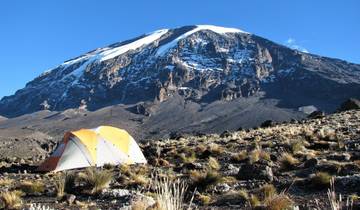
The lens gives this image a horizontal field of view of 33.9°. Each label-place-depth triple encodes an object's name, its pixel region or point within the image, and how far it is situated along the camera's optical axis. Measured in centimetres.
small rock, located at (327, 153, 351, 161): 1442
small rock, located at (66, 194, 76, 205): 1083
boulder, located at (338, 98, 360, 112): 5073
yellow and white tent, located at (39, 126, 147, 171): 1909
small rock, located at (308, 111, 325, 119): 4298
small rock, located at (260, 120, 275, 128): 4161
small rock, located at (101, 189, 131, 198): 1127
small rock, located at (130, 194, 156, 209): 855
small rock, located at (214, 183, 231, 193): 1136
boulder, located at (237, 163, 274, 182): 1219
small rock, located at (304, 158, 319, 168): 1388
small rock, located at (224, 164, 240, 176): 1383
